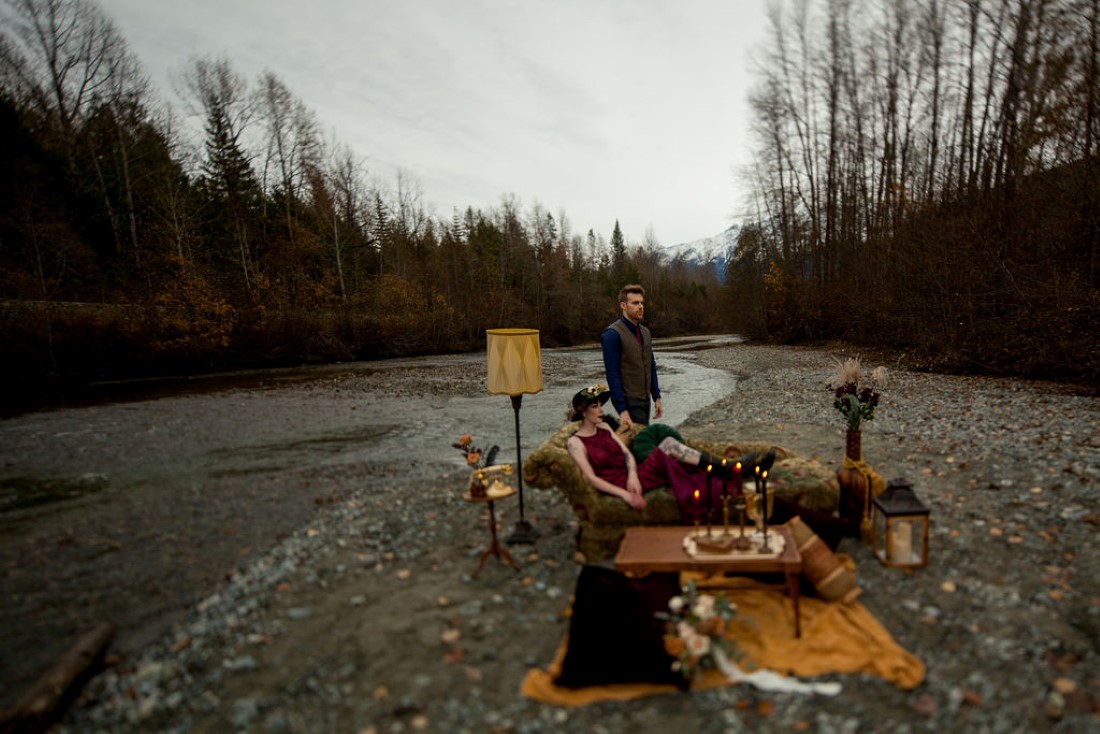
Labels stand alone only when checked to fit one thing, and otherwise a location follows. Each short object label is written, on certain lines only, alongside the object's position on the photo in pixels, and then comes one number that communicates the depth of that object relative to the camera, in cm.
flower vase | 553
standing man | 644
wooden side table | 509
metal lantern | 451
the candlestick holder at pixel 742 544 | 395
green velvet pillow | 573
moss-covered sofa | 520
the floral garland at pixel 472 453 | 526
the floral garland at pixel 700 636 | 340
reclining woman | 512
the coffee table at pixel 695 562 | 379
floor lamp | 557
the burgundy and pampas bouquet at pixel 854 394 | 568
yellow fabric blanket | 338
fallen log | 321
